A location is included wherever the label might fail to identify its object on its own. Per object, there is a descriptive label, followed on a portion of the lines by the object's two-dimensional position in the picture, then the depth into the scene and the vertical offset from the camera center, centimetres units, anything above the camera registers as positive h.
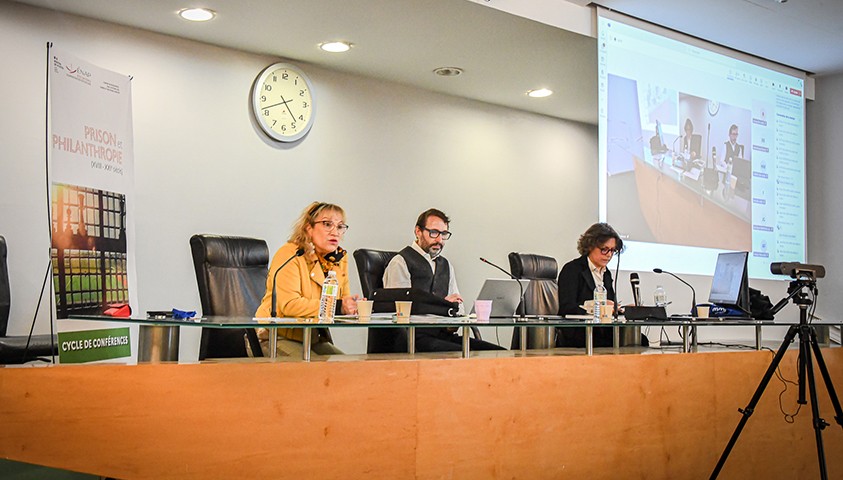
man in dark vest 385 -9
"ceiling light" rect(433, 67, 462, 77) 549 +124
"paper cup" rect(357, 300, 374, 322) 225 -18
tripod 274 -45
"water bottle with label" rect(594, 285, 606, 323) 296 -24
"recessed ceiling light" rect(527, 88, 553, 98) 602 +119
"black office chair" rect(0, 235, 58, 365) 353 -44
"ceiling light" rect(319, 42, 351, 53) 495 +128
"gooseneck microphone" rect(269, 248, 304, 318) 290 -24
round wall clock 510 +96
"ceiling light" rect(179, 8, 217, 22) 434 +132
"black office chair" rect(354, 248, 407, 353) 391 -10
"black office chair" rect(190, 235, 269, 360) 323 -12
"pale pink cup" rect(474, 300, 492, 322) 268 -22
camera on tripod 307 -11
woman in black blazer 403 -12
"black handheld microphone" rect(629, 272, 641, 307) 335 -19
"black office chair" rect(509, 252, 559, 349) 461 -21
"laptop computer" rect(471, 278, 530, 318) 336 -21
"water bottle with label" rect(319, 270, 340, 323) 219 -15
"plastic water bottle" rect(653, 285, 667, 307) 384 -27
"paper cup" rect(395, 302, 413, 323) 232 -19
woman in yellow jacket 298 -8
